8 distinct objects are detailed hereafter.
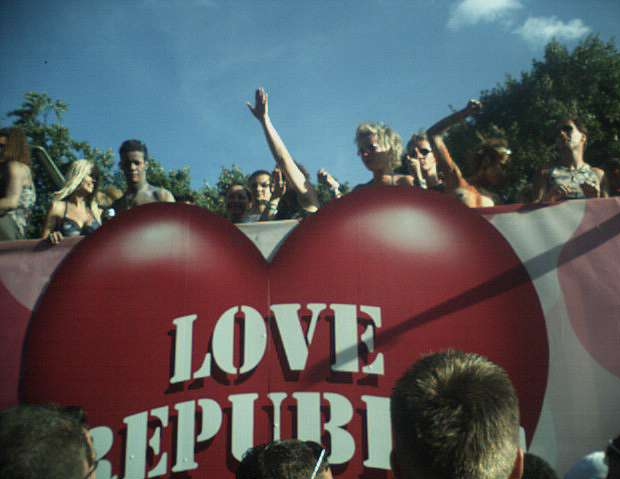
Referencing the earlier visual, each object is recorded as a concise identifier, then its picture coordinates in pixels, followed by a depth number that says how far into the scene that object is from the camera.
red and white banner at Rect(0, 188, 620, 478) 2.73
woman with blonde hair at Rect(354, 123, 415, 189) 3.73
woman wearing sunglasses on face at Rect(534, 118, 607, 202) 3.28
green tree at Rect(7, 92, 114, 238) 17.67
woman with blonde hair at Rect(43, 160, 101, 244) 3.74
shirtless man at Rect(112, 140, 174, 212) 3.89
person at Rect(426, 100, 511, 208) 3.56
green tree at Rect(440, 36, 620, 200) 16.16
